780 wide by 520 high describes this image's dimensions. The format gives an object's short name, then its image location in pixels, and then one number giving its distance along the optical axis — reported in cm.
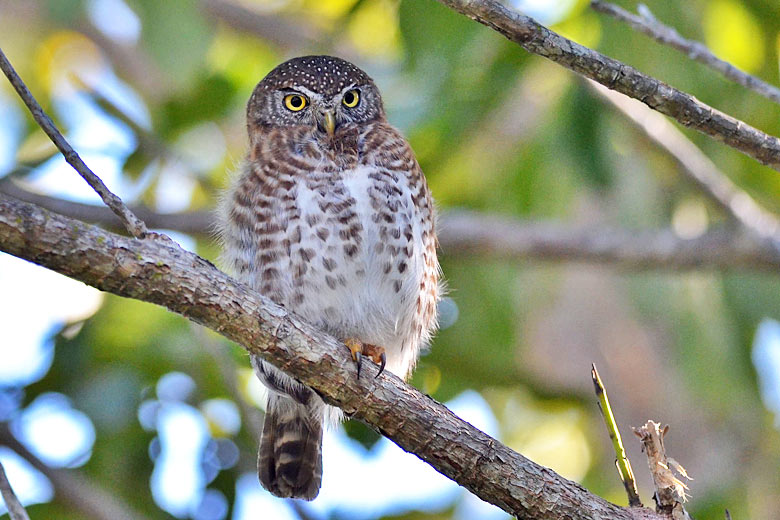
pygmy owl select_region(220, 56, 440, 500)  816
